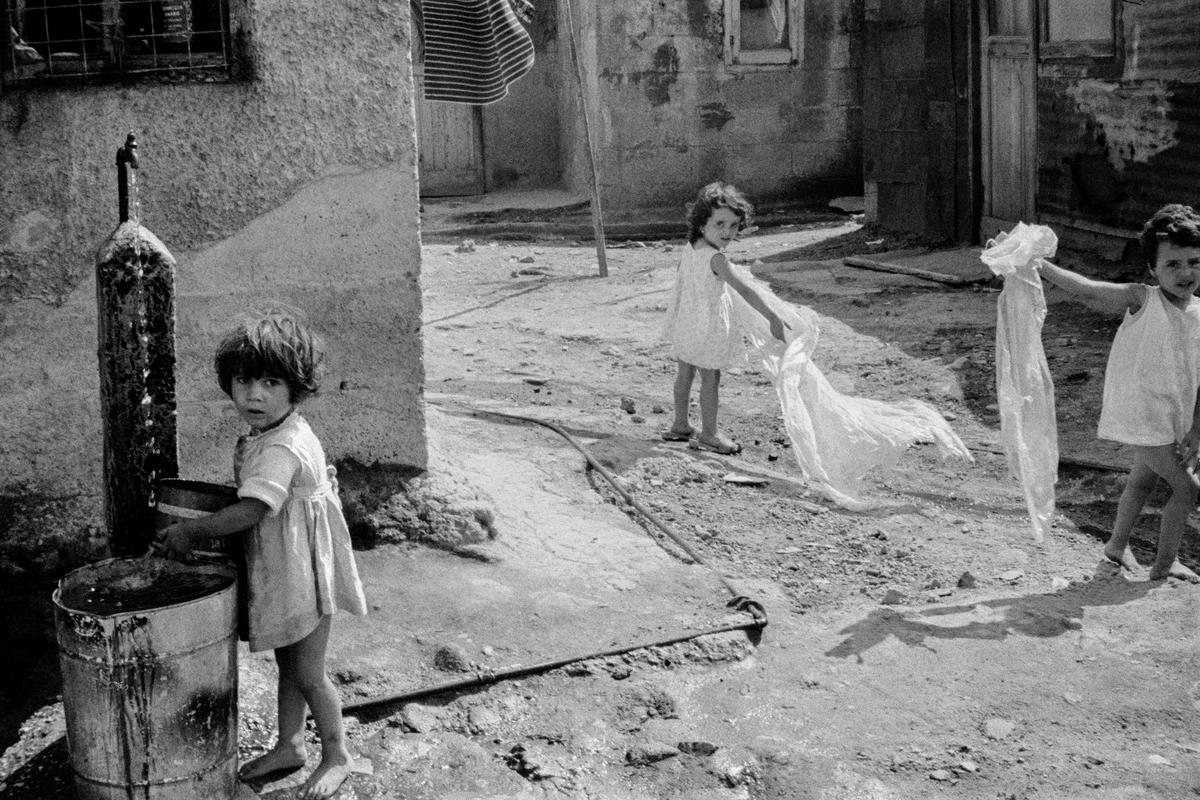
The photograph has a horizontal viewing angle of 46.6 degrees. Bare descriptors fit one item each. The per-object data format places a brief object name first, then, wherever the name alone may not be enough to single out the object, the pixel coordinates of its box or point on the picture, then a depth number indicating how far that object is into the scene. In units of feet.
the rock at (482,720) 12.01
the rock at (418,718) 11.89
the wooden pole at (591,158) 33.60
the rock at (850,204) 48.82
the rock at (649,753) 11.58
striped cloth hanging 25.07
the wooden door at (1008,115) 35.58
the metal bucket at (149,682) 9.34
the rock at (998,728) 12.00
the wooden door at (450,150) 55.93
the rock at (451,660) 12.64
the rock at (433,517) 14.98
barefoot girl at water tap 10.00
